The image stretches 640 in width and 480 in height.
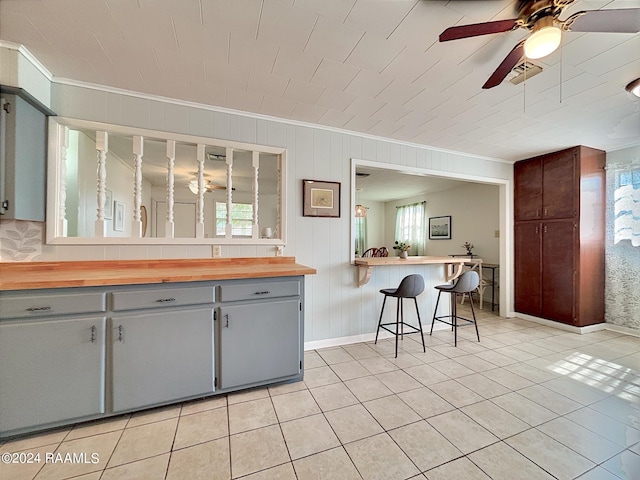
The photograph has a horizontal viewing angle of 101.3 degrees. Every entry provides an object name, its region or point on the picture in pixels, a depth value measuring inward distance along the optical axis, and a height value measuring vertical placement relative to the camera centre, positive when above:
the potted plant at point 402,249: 3.44 -0.11
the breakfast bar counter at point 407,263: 3.00 -0.26
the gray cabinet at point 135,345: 1.57 -0.72
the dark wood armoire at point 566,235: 3.45 +0.08
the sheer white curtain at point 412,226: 7.01 +0.42
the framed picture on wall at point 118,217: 3.67 +0.33
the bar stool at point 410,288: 2.78 -0.50
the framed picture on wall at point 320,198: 2.86 +0.47
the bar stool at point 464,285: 2.97 -0.51
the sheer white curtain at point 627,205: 3.29 +0.47
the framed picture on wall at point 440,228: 6.19 +0.32
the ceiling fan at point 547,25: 1.26 +1.08
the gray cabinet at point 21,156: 1.75 +0.59
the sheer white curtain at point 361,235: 8.16 +0.18
